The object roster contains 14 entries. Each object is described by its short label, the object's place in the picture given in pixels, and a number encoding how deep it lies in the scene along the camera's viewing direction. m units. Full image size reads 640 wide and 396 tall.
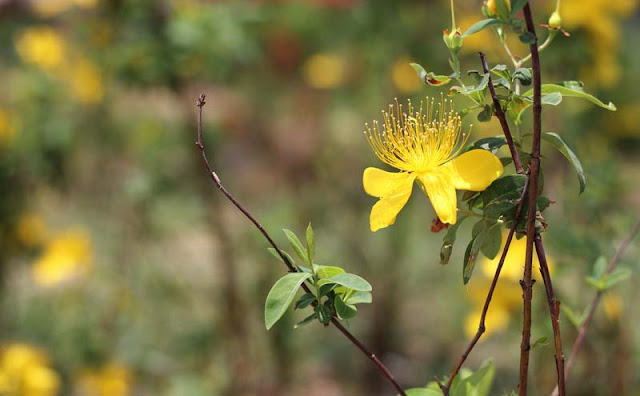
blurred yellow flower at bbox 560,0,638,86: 1.29
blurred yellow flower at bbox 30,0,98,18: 1.91
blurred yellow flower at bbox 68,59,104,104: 2.11
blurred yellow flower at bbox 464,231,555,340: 1.22
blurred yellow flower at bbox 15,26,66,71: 2.13
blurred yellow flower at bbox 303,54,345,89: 2.42
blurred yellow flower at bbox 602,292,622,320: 1.09
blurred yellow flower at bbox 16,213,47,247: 2.14
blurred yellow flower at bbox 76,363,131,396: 1.86
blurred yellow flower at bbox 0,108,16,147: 2.06
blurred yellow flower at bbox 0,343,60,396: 1.24
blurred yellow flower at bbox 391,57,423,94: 1.94
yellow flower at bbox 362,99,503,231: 0.77
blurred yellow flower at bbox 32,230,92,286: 2.19
